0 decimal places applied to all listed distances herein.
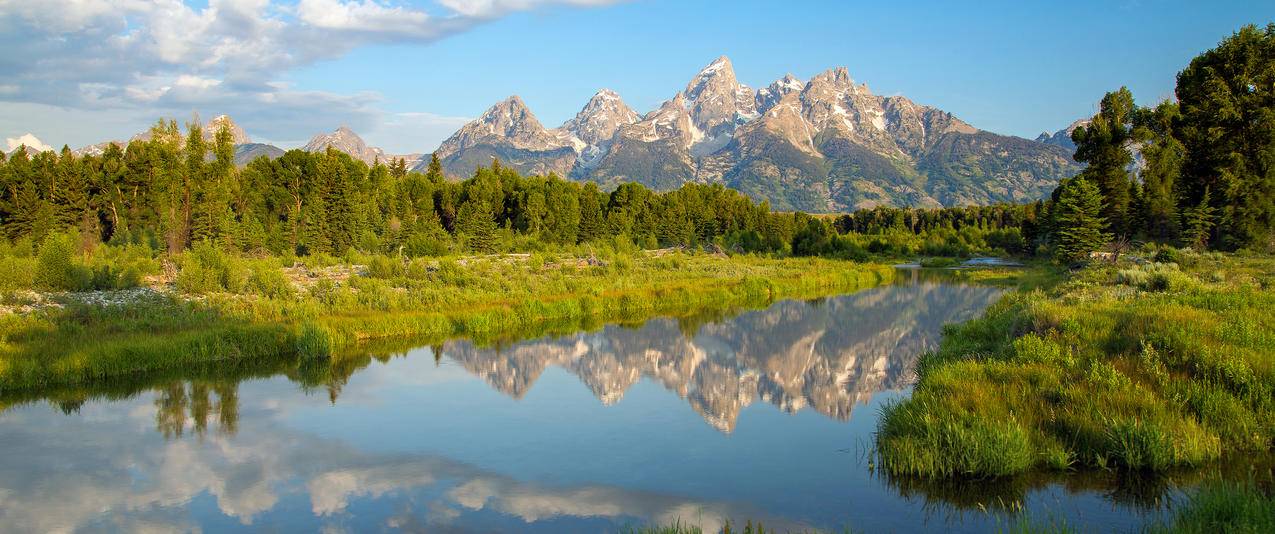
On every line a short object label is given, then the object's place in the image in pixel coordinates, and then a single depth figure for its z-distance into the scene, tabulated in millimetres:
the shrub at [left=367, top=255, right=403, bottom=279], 37406
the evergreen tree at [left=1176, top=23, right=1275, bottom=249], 39500
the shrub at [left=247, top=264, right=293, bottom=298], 29906
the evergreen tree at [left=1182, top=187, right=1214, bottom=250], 41250
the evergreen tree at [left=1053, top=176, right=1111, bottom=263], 49406
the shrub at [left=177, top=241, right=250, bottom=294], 29297
